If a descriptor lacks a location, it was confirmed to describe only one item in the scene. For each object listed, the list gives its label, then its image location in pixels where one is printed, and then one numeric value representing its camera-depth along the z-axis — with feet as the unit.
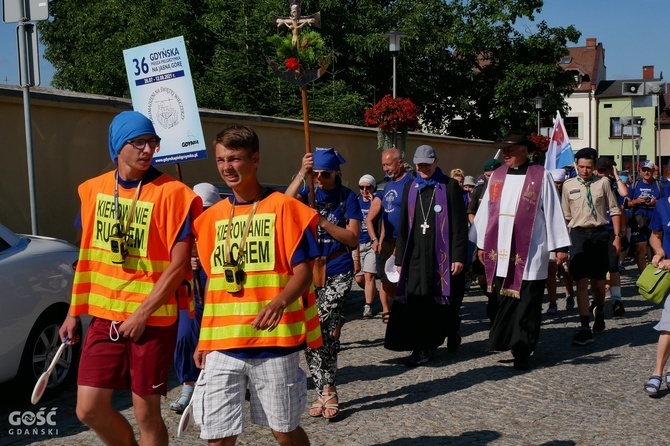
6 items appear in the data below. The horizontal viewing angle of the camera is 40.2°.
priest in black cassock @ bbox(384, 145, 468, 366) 26.03
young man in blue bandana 13.01
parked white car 20.30
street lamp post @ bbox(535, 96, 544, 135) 128.77
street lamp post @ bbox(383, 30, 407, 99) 71.72
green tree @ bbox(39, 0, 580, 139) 97.55
